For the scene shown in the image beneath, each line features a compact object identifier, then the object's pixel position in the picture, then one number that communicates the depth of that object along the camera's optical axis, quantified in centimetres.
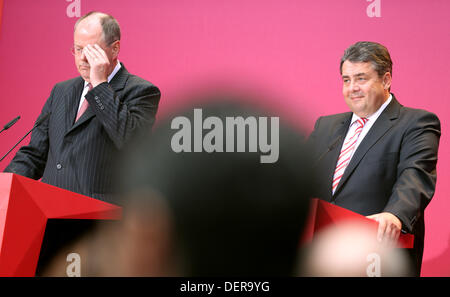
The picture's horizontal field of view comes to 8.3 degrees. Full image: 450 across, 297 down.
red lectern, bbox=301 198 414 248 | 936
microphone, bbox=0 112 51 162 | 959
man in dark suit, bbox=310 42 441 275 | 957
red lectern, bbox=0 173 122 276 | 922
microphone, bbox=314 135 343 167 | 976
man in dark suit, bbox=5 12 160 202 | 956
